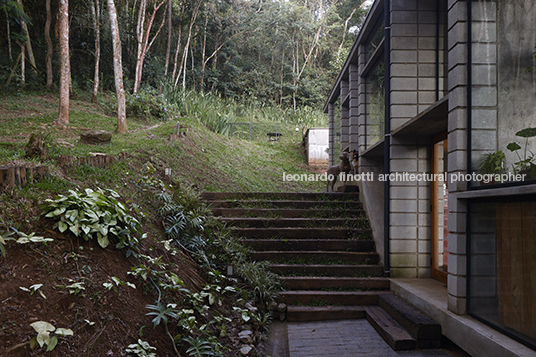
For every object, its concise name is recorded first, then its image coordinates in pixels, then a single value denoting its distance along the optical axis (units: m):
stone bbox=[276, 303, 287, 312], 5.02
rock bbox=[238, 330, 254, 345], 3.97
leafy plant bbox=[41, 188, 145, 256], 3.26
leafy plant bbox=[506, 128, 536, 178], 2.81
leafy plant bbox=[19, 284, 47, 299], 2.60
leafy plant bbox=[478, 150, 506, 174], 3.19
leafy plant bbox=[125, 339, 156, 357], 2.78
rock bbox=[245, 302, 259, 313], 4.70
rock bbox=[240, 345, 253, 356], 3.72
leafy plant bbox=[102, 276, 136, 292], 3.08
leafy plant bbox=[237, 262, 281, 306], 5.03
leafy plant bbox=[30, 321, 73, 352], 2.31
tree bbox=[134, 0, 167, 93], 14.50
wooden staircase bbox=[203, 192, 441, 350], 4.47
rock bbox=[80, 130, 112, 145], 7.88
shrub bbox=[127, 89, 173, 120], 13.46
